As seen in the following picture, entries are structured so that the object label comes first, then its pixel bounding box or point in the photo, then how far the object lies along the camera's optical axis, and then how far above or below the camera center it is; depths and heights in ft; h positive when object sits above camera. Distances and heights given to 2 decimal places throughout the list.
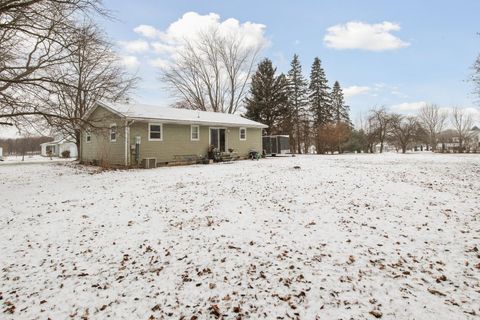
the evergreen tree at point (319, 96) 120.26 +27.47
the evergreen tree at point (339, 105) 134.10 +25.39
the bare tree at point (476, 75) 52.75 +16.04
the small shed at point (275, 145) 81.46 +2.99
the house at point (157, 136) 49.26 +4.29
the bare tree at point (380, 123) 125.80 +14.73
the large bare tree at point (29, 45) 28.48 +14.68
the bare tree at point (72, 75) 32.07 +11.63
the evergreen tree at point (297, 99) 117.50 +25.60
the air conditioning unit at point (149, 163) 48.91 -1.37
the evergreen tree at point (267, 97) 107.04 +24.03
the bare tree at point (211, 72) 105.50 +35.64
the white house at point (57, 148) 131.11 +5.31
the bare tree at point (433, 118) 168.71 +22.44
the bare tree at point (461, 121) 161.17 +19.37
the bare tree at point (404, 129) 130.71 +12.19
